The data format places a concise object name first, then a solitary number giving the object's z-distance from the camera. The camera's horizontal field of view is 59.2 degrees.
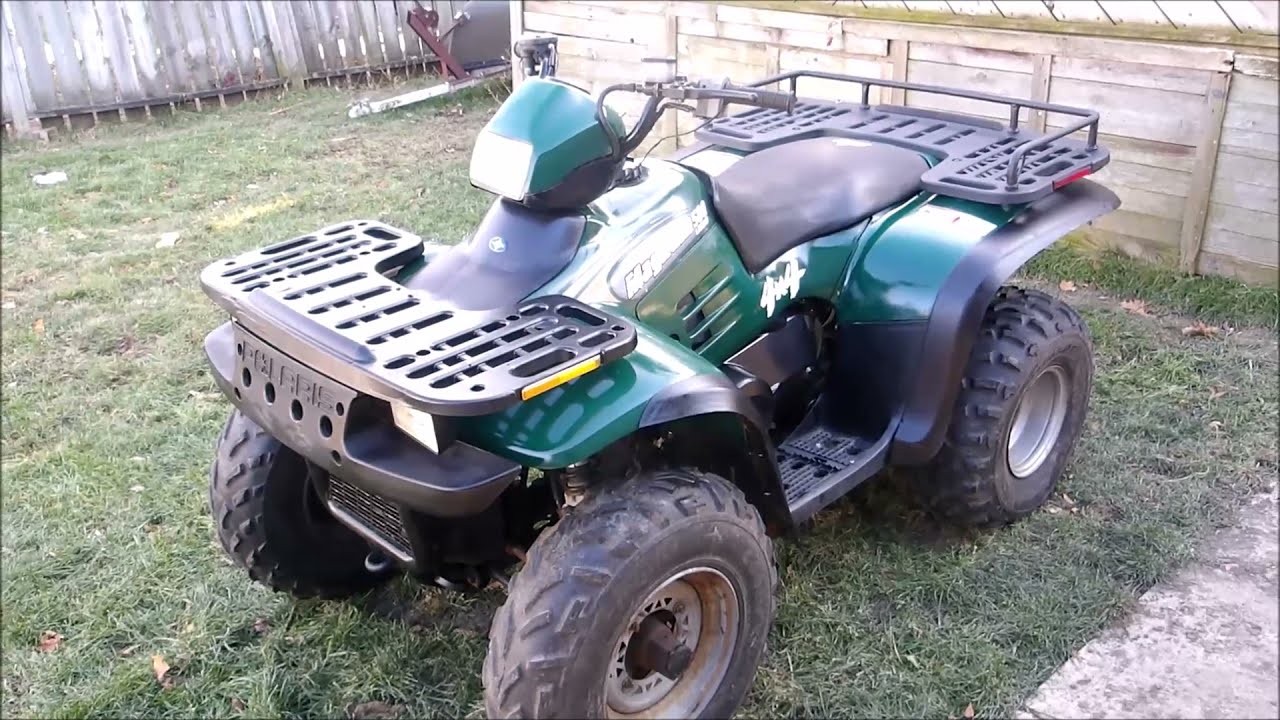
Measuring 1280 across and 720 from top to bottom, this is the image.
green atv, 2.33
